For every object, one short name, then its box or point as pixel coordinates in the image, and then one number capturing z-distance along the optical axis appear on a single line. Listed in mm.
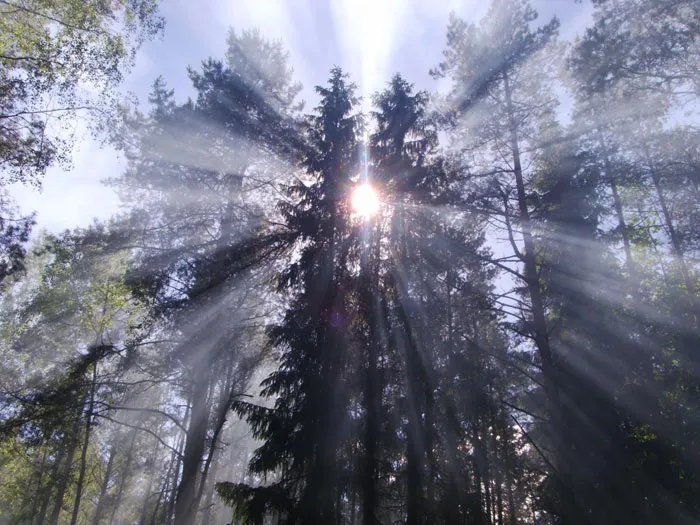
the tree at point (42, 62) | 8992
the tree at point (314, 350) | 8453
